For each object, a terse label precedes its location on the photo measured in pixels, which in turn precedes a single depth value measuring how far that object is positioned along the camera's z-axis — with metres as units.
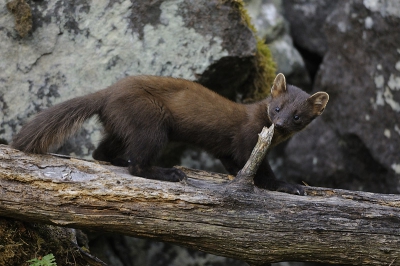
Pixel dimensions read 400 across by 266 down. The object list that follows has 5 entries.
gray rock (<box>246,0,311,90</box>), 21.37
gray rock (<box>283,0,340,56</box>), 22.48
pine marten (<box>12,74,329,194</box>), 12.33
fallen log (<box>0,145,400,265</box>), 10.77
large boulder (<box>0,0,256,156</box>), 15.40
